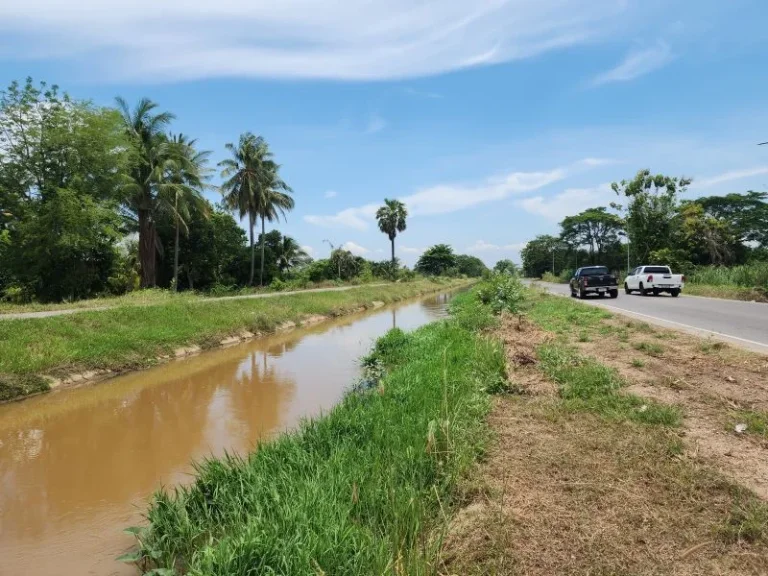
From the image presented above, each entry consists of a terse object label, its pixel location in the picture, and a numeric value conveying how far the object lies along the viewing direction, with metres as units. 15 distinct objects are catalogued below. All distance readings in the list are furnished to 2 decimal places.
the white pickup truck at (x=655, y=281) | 24.78
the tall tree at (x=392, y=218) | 67.00
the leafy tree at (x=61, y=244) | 24.89
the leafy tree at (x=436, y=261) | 97.19
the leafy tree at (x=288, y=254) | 52.78
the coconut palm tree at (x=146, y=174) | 31.50
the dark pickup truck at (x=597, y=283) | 25.14
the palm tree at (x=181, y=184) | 31.88
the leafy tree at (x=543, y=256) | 93.06
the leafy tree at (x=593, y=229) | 76.44
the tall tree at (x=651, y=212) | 43.28
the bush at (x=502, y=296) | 18.61
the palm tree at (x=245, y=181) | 42.34
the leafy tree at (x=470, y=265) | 123.99
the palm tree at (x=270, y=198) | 43.06
